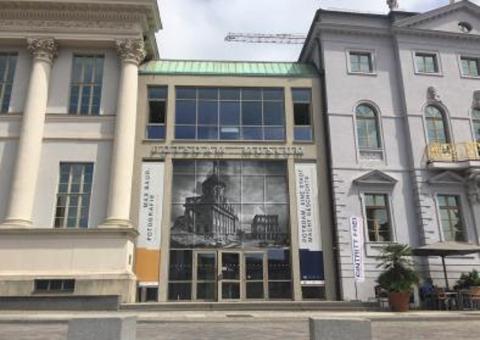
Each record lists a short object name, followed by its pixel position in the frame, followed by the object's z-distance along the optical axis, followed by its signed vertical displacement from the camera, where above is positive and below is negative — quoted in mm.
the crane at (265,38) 38062 +22251
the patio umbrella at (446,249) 20219 +2647
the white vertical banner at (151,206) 22422 +5152
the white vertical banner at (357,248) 22044 +3013
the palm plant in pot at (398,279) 18953 +1371
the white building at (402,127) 23156 +9565
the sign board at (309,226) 22578 +4186
